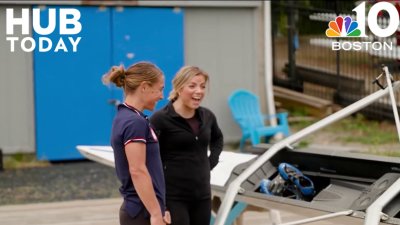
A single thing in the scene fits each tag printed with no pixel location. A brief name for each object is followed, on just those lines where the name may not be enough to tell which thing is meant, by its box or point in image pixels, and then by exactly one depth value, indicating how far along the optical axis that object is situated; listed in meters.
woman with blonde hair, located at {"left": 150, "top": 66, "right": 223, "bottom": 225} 7.65
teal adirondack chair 18.93
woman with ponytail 6.49
